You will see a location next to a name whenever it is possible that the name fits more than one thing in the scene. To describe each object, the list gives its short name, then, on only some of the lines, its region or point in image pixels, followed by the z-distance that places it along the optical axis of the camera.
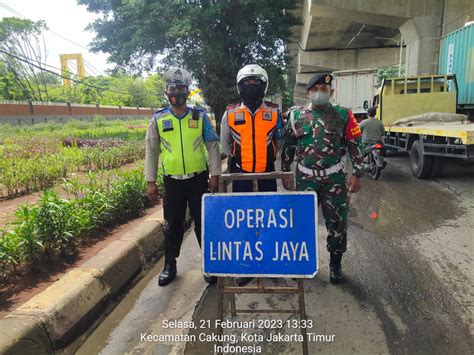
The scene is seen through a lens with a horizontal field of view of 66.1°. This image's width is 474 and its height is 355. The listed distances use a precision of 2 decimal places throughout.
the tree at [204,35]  13.58
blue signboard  2.07
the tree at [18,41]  48.69
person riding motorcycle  7.89
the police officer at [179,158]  3.20
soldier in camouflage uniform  3.00
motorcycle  7.64
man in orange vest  3.03
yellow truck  6.45
